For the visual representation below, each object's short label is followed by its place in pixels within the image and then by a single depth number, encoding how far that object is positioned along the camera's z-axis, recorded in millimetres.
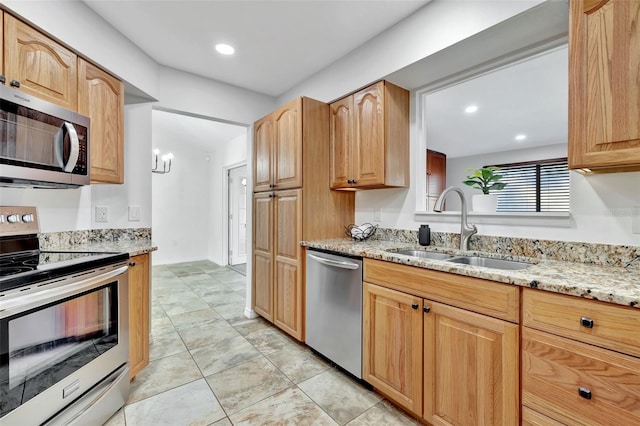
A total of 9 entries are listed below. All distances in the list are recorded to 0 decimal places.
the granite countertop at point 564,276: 962
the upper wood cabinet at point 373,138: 2156
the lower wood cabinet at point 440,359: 1214
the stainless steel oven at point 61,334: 1133
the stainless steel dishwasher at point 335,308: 1922
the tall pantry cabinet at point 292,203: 2426
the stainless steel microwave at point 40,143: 1334
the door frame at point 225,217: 5746
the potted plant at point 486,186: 1942
